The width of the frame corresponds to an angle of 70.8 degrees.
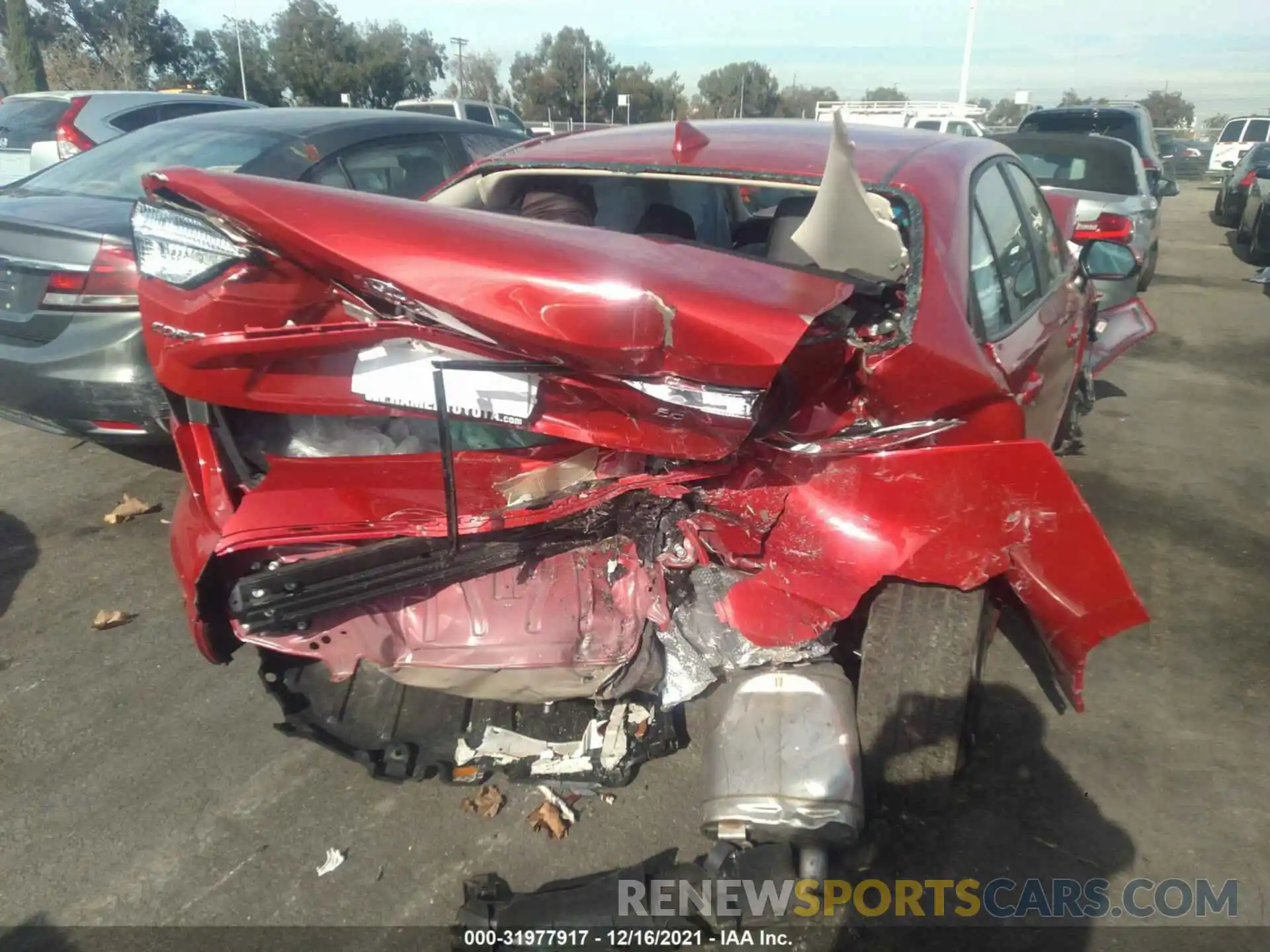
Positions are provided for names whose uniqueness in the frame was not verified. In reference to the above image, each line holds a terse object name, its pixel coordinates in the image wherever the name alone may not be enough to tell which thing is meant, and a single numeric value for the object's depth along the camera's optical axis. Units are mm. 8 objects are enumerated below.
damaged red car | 1789
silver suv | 6676
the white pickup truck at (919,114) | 16594
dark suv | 10805
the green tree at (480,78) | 53375
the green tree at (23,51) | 25500
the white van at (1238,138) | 25250
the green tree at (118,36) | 37250
